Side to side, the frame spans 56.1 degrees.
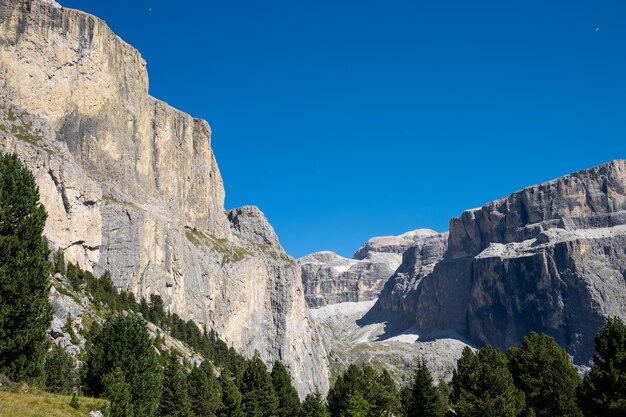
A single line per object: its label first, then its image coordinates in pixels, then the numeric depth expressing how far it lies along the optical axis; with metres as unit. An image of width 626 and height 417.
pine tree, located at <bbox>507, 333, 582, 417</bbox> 55.28
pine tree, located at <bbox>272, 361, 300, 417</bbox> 81.75
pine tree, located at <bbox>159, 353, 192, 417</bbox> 58.62
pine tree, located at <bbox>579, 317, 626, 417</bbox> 42.38
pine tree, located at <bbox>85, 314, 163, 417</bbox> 40.97
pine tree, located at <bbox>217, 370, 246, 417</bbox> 65.50
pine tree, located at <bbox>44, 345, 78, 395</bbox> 62.84
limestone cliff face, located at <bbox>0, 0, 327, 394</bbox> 136.12
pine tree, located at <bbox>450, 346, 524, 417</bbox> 51.31
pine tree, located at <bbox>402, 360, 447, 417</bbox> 62.16
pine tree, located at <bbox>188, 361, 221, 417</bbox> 66.38
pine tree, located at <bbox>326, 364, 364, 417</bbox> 77.19
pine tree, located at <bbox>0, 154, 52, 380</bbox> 33.78
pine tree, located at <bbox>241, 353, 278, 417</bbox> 72.06
